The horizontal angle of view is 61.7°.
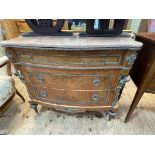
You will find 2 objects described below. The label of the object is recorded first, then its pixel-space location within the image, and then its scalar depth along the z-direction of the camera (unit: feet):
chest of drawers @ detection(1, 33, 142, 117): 3.29
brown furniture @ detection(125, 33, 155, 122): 3.69
